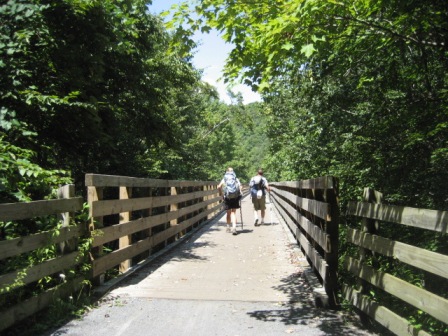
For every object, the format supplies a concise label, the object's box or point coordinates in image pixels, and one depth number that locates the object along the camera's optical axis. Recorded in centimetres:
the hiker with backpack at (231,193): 1223
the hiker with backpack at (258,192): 1424
